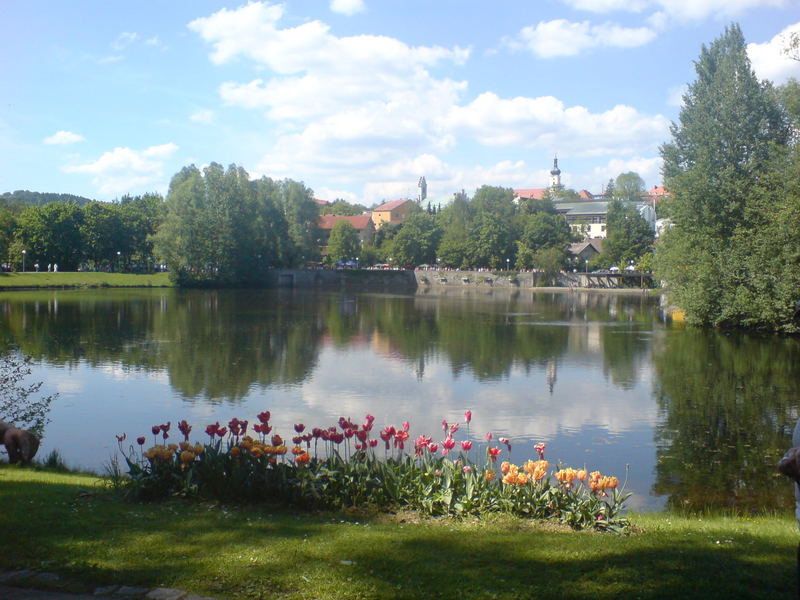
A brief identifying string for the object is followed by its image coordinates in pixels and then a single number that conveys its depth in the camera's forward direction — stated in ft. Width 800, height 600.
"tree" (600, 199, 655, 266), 351.87
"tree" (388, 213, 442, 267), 404.22
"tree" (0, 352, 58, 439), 43.78
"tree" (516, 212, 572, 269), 355.36
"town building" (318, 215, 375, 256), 537.65
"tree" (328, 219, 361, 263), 414.21
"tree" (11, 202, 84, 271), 299.58
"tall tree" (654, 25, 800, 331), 118.83
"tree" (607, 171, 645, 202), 456.45
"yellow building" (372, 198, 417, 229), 632.87
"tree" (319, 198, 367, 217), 638.53
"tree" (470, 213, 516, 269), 367.25
